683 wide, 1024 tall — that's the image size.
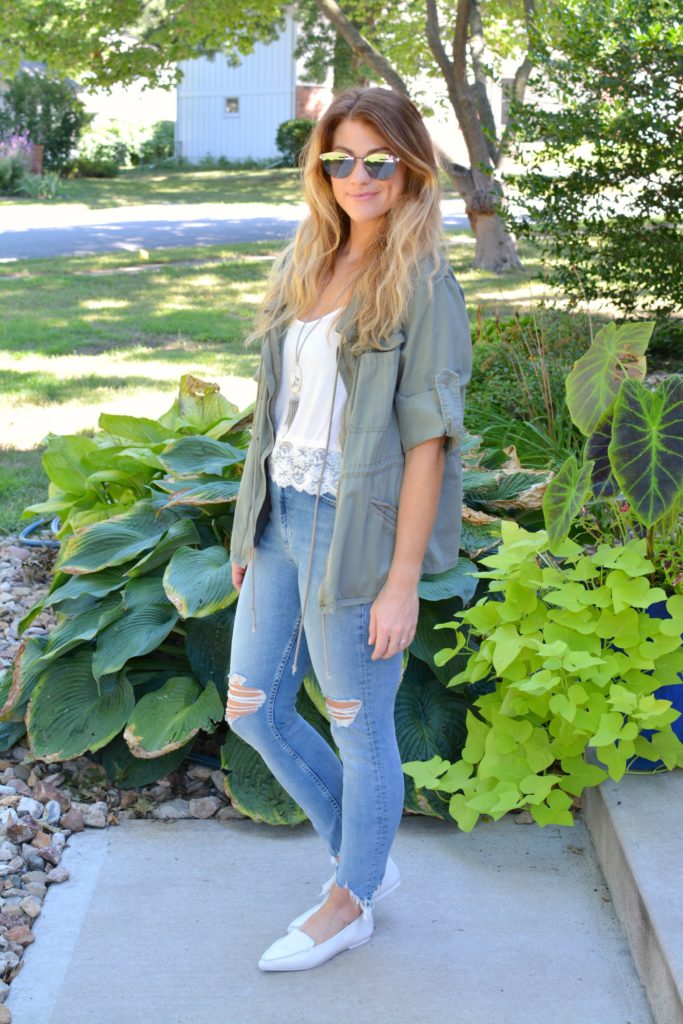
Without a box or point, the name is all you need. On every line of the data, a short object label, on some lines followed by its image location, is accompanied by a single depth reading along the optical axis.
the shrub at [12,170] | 22.27
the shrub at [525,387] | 5.04
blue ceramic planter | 3.02
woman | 2.08
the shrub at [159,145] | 32.75
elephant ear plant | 2.80
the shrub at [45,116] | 26.78
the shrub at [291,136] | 29.91
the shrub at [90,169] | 26.81
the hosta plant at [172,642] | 3.20
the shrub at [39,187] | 22.05
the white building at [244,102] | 34.06
